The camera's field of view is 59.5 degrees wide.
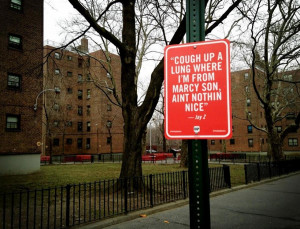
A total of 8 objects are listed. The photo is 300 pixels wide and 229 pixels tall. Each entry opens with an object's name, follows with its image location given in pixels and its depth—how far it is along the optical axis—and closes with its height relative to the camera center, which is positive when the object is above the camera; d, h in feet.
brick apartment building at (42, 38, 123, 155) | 160.56 +12.64
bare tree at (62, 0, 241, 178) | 34.35 +5.93
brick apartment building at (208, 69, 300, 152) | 174.29 +5.49
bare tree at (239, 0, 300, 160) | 61.82 +18.11
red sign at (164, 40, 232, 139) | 6.16 +1.07
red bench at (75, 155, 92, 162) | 115.34 -9.44
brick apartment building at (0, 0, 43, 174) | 69.15 +13.33
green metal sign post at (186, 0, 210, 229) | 6.27 -1.16
